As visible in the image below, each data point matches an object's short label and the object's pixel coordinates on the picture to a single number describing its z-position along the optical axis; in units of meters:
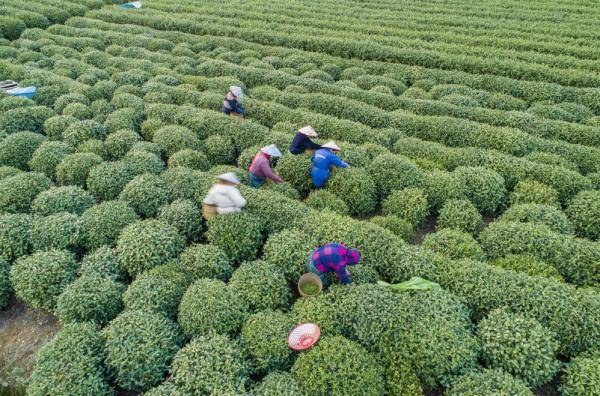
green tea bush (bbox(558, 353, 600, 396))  5.53
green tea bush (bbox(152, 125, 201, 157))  10.88
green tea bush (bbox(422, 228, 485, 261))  7.68
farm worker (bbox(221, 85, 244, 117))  11.82
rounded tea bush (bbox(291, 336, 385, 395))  5.48
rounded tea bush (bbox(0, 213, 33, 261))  7.97
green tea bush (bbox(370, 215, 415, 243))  8.33
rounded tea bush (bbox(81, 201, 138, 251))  8.15
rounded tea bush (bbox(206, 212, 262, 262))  7.79
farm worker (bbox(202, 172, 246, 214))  8.08
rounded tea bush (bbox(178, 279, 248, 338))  6.41
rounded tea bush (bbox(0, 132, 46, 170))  10.55
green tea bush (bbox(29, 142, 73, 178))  10.34
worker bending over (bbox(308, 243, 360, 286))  6.55
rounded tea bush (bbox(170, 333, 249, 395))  5.63
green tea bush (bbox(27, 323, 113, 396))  5.65
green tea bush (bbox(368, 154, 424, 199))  9.41
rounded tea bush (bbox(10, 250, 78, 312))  7.16
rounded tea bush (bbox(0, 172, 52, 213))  8.96
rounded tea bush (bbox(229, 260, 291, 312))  6.79
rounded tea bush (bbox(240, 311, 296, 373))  6.04
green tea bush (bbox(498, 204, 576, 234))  8.20
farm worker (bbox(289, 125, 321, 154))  9.24
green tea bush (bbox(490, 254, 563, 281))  7.15
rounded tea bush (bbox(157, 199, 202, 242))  8.38
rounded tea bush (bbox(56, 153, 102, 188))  9.89
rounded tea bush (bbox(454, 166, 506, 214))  9.12
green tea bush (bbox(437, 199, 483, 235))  8.55
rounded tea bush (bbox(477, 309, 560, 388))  5.79
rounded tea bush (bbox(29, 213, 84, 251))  8.09
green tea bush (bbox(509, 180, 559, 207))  8.96
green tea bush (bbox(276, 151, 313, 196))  9.70
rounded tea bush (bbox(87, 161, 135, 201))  9.46
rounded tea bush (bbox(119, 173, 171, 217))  8.94
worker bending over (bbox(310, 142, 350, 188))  9.12
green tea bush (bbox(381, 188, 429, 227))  8.82
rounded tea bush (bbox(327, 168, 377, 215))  9.14
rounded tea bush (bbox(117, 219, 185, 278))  7.47
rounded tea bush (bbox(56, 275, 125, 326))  6.73
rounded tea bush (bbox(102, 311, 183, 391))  5.92
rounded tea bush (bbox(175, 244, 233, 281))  7.36
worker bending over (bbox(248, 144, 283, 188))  9.02
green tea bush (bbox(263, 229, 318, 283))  7.36
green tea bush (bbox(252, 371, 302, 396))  5.51
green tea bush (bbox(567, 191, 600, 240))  8.39
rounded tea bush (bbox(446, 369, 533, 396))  5.36
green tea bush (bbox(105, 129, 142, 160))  10.85
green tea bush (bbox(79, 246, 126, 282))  7.42
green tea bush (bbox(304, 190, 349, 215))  8.87
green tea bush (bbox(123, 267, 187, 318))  6.75
